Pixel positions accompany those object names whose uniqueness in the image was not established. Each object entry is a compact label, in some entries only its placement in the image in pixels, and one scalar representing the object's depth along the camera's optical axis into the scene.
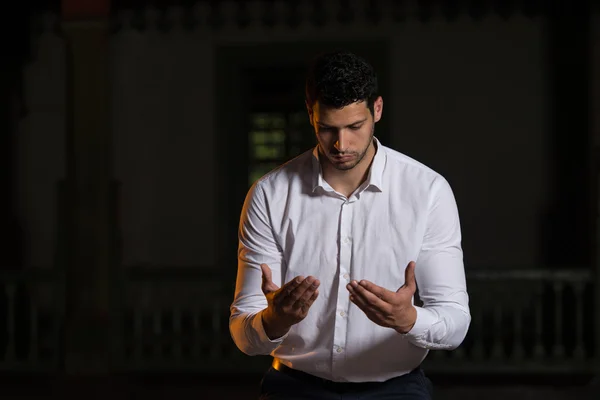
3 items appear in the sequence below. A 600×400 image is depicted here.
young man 2.79
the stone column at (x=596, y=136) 7.43
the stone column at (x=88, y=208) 7.72
